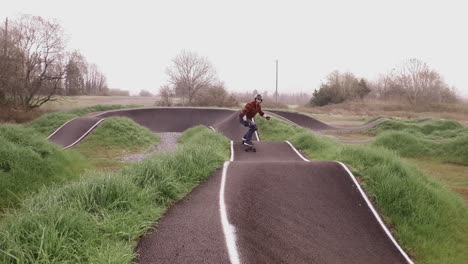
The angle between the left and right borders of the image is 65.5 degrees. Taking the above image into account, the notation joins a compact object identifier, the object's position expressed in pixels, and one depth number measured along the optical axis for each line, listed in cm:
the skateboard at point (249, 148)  1166
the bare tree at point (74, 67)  3550
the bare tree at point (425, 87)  5666
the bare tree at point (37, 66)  3145
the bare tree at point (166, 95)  4679
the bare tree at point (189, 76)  5547
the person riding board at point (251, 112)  1087
